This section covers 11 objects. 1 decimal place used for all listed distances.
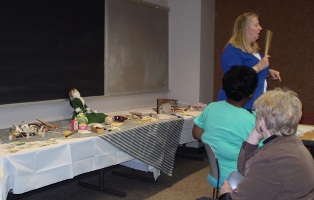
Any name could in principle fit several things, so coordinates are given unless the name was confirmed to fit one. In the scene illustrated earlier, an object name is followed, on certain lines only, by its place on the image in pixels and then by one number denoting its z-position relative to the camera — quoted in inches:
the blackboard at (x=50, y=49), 107.0
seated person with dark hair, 70.6
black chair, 74.2
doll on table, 117.5
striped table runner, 106.5
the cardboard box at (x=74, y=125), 104.8
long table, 78.7
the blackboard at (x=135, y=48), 145.2
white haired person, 45.7
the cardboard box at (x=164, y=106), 144.3
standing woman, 98.1
